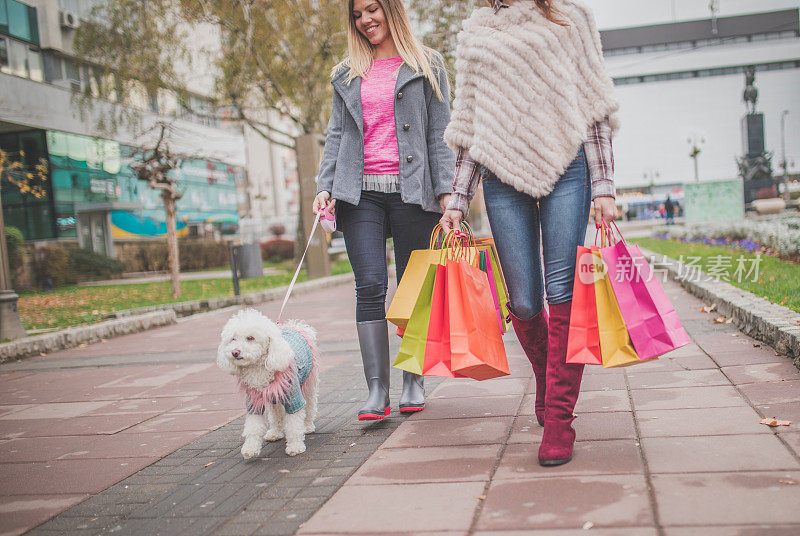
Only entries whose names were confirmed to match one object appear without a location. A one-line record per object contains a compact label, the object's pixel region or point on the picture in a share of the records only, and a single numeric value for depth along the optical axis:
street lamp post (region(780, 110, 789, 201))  45.31
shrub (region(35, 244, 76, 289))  17.48
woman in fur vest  2.81
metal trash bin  18.28
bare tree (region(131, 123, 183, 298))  13.56
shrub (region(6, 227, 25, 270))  16.78
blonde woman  3.59
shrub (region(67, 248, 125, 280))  19.27
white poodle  3.07
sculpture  32.94
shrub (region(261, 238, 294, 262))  27.52
